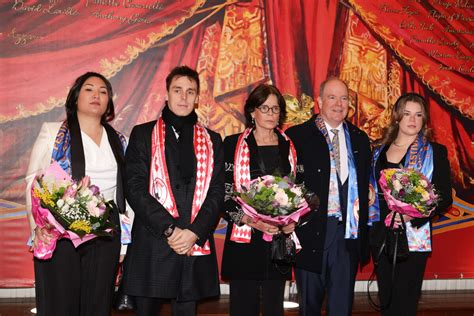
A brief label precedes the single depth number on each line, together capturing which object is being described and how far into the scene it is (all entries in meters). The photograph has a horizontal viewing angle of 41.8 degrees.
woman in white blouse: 3.19
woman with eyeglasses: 3.60
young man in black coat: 3.36
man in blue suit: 3.71
